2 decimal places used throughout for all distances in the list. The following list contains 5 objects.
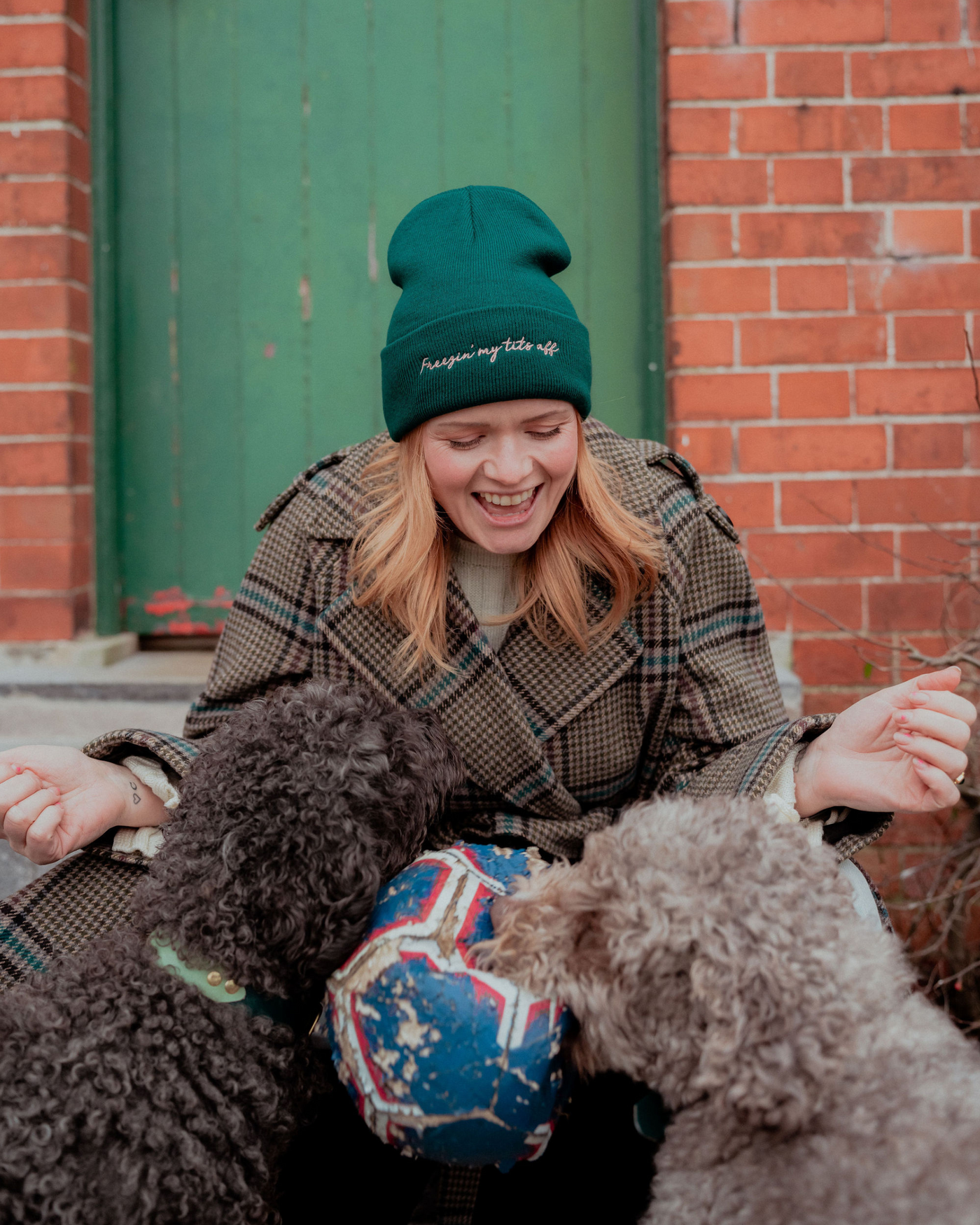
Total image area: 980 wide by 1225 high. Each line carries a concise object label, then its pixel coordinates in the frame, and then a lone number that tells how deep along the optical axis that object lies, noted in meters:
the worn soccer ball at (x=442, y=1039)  1.39
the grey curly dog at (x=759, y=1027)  1.17
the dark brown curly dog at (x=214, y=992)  1.41
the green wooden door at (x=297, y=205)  3.49
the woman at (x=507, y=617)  1.92
